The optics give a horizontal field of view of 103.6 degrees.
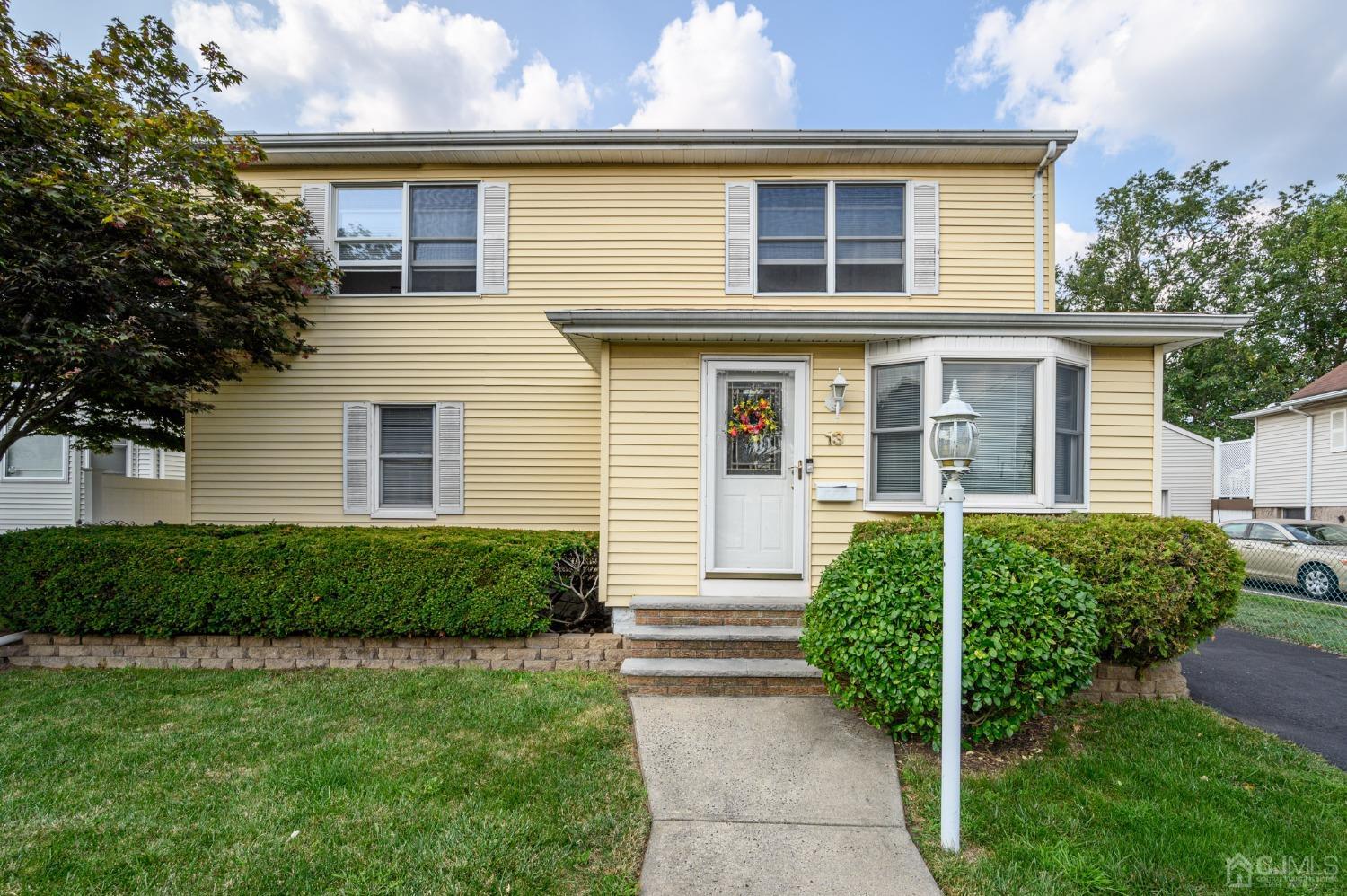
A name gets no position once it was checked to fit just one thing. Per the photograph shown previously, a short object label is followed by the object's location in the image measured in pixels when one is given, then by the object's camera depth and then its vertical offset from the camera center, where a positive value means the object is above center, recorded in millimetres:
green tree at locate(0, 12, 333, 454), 4496 +1872
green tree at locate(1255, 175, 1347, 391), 17219 +5531
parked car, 7941 -1601
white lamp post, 2498 -856
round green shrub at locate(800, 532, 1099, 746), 2955 -1101
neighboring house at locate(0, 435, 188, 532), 9125 -597
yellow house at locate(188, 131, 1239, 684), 6363 +2150
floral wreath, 5121 +260
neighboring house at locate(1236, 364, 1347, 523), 11609 -49
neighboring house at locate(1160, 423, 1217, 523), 15258 -670
